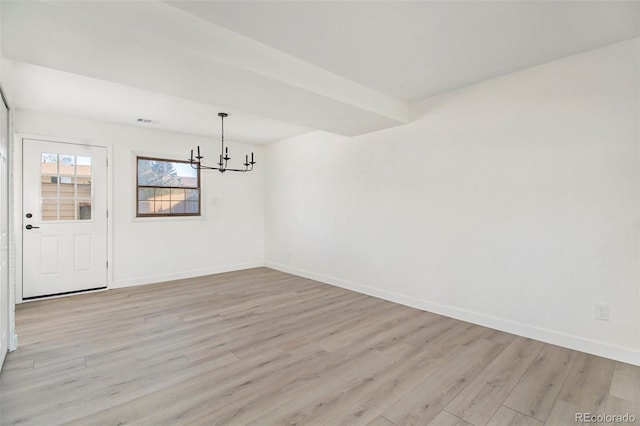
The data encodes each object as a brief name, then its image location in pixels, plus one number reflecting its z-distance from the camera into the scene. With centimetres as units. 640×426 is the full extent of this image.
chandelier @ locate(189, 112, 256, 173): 468
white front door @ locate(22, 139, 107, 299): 430
